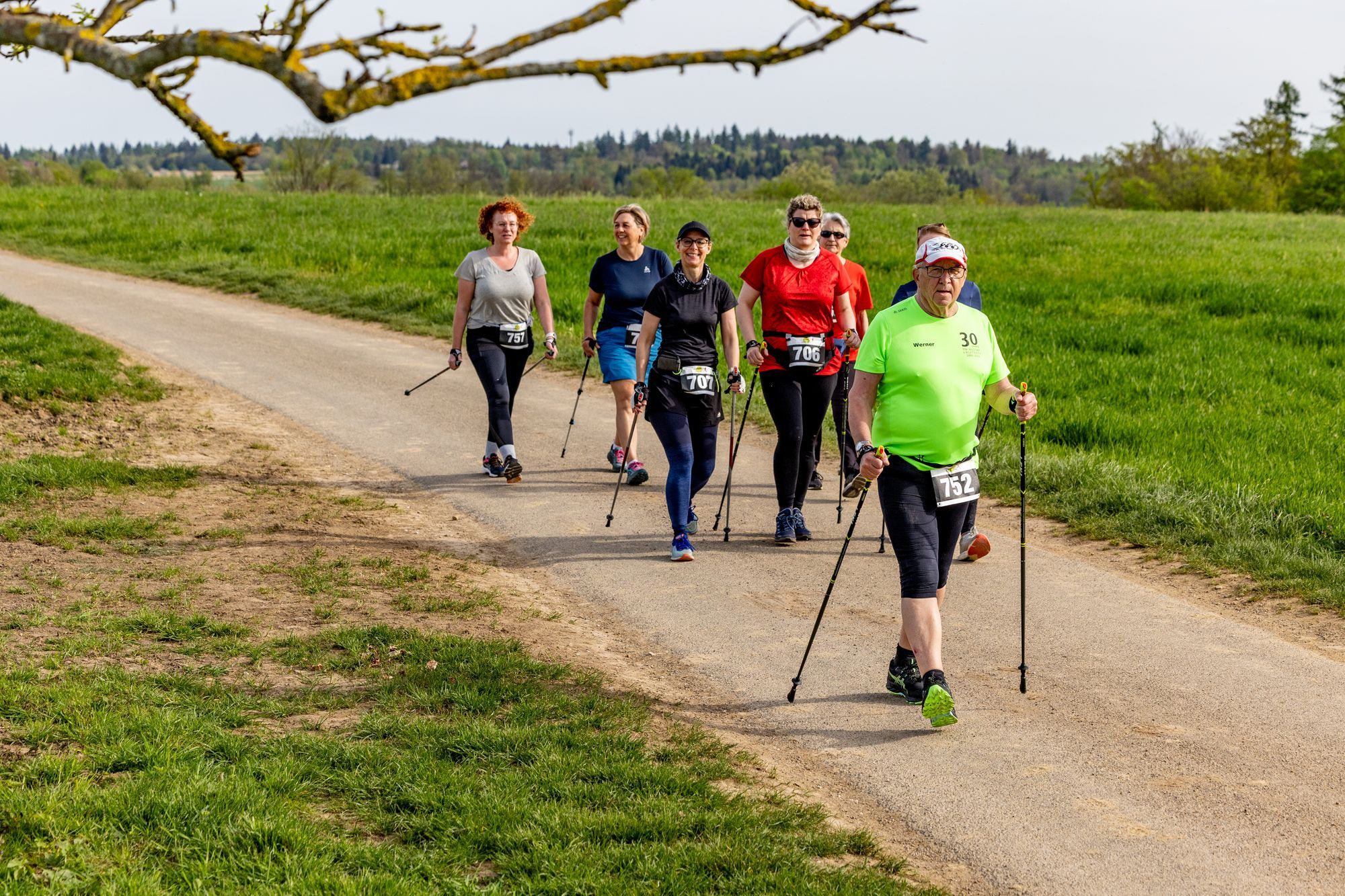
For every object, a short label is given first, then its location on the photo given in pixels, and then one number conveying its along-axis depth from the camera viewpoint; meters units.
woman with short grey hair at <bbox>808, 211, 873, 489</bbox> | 10.32
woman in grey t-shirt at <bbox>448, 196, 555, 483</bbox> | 11.14
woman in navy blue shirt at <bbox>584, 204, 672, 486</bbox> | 10.88
